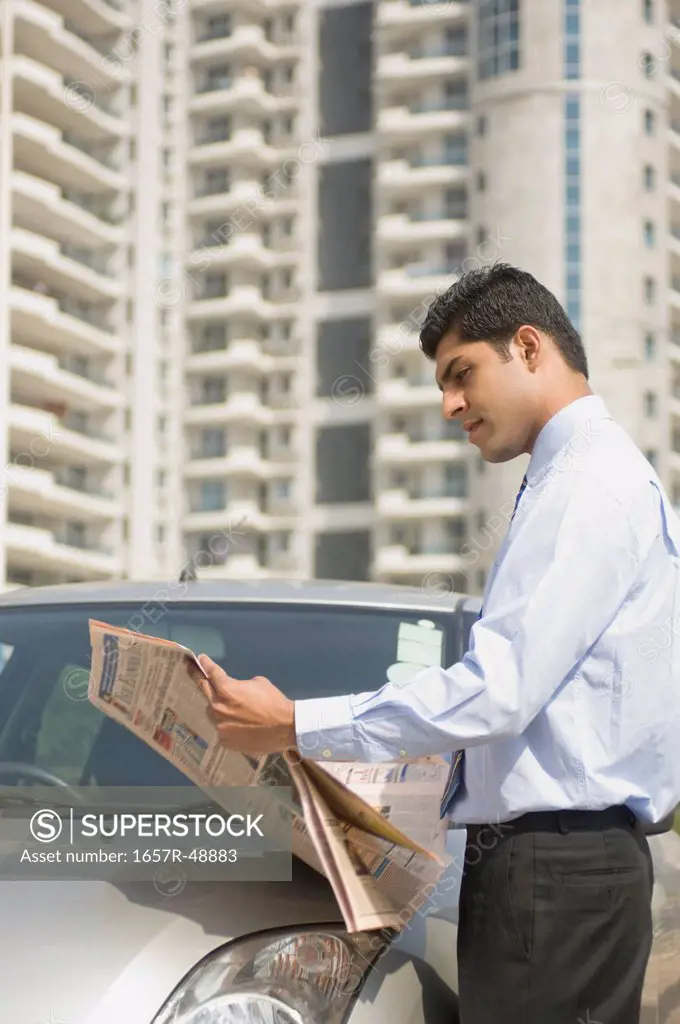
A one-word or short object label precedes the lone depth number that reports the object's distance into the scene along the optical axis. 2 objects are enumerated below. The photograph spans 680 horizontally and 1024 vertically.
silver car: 4.26
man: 4.05
